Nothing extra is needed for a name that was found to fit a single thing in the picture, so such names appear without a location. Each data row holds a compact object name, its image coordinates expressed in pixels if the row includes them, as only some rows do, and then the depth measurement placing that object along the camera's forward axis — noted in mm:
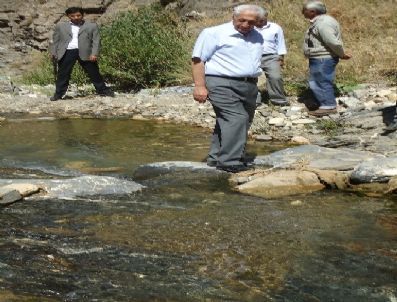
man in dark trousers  11570
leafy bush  12148
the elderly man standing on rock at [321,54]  9008
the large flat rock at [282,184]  5371
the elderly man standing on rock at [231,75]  5859
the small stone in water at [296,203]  5020
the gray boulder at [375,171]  5371
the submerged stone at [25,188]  5043
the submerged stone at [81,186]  5168
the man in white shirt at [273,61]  9305
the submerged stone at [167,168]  6031
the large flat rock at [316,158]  5840
